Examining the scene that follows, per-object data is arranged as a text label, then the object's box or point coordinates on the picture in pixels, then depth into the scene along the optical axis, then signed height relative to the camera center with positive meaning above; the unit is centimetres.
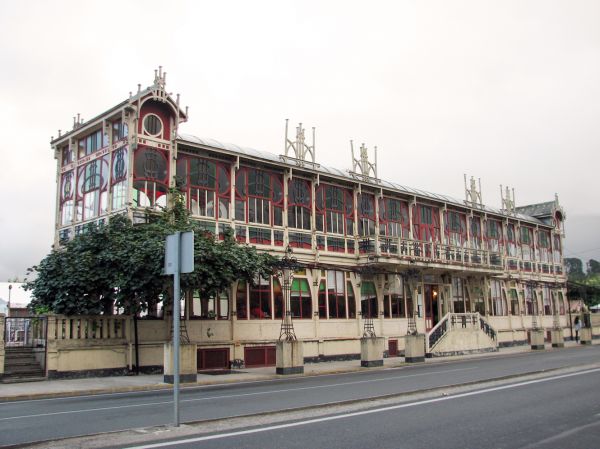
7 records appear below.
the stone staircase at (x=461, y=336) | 3356 -66
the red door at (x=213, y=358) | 2557 -108
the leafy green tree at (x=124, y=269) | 2120 +217
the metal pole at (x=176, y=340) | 1005 -13
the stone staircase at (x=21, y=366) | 2055 -96
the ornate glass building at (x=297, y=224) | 2559 +505
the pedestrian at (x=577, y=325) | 4566 -34
